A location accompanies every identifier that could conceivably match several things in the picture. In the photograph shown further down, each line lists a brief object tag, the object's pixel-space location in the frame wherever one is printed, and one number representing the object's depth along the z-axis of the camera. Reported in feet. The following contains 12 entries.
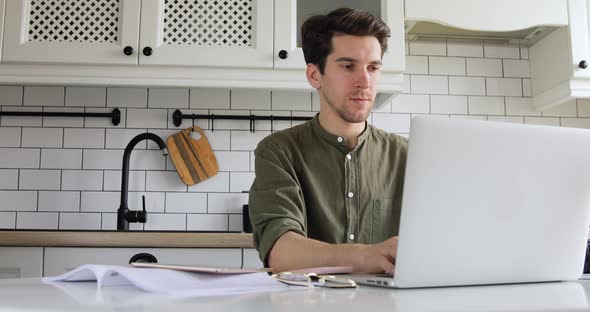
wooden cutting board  8.93
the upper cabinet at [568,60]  8.80
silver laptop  2.48
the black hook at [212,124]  9.16
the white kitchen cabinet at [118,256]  6.95
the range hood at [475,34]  9.25
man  5.36
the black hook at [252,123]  9.14
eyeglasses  2.39
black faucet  8.08
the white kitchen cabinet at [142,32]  8.13
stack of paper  2.07
